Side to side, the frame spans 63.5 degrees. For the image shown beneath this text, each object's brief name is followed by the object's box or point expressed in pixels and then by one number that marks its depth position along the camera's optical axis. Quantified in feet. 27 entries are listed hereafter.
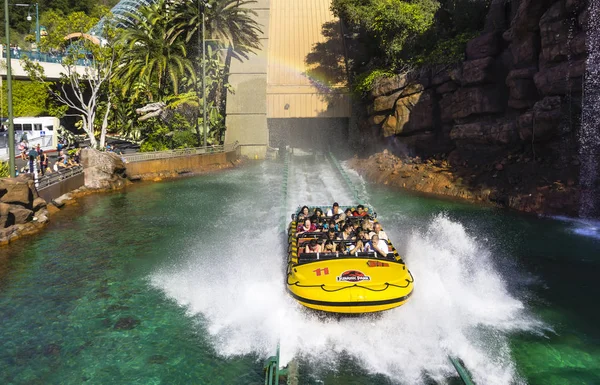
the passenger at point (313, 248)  42.37
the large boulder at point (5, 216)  61.05
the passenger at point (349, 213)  53.05
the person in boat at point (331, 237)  43.33
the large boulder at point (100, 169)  93.15
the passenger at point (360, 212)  53.72
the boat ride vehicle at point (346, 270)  35.12
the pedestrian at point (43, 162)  91.37
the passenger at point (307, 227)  48.83
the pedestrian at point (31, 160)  81.86
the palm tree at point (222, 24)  134.82
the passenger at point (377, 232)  44.31
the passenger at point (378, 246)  41.83
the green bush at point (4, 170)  72.46
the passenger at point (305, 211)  53.47
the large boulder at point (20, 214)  64.18
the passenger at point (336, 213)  52.47
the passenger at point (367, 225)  46.61
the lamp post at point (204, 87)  119.00
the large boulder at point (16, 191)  63.62
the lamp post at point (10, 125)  67.51
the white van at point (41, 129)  128.47
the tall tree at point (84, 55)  100.99
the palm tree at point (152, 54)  124.57
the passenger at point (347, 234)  45.16
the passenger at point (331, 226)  47.26
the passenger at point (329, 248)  42.81
